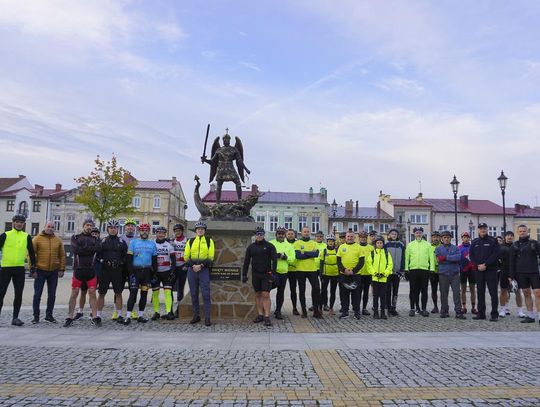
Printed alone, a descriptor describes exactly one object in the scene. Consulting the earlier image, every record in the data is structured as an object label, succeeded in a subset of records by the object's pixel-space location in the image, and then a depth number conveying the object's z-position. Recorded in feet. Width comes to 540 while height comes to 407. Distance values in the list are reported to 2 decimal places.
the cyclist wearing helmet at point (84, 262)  31.50
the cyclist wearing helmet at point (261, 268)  32.32
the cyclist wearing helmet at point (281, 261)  35.29
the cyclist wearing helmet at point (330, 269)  39.52
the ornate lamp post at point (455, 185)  86.89
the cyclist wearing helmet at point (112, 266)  31.91
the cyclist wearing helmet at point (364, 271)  37.14
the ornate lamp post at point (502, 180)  80.12
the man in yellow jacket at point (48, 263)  32.50
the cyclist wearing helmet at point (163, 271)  34.09
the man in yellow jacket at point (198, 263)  32.14
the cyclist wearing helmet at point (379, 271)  36.35
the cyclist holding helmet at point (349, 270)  36.32
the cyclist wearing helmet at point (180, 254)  36.17
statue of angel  37.81
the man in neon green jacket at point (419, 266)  38.04
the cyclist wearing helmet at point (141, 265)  32.81
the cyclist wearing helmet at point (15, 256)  31.63
